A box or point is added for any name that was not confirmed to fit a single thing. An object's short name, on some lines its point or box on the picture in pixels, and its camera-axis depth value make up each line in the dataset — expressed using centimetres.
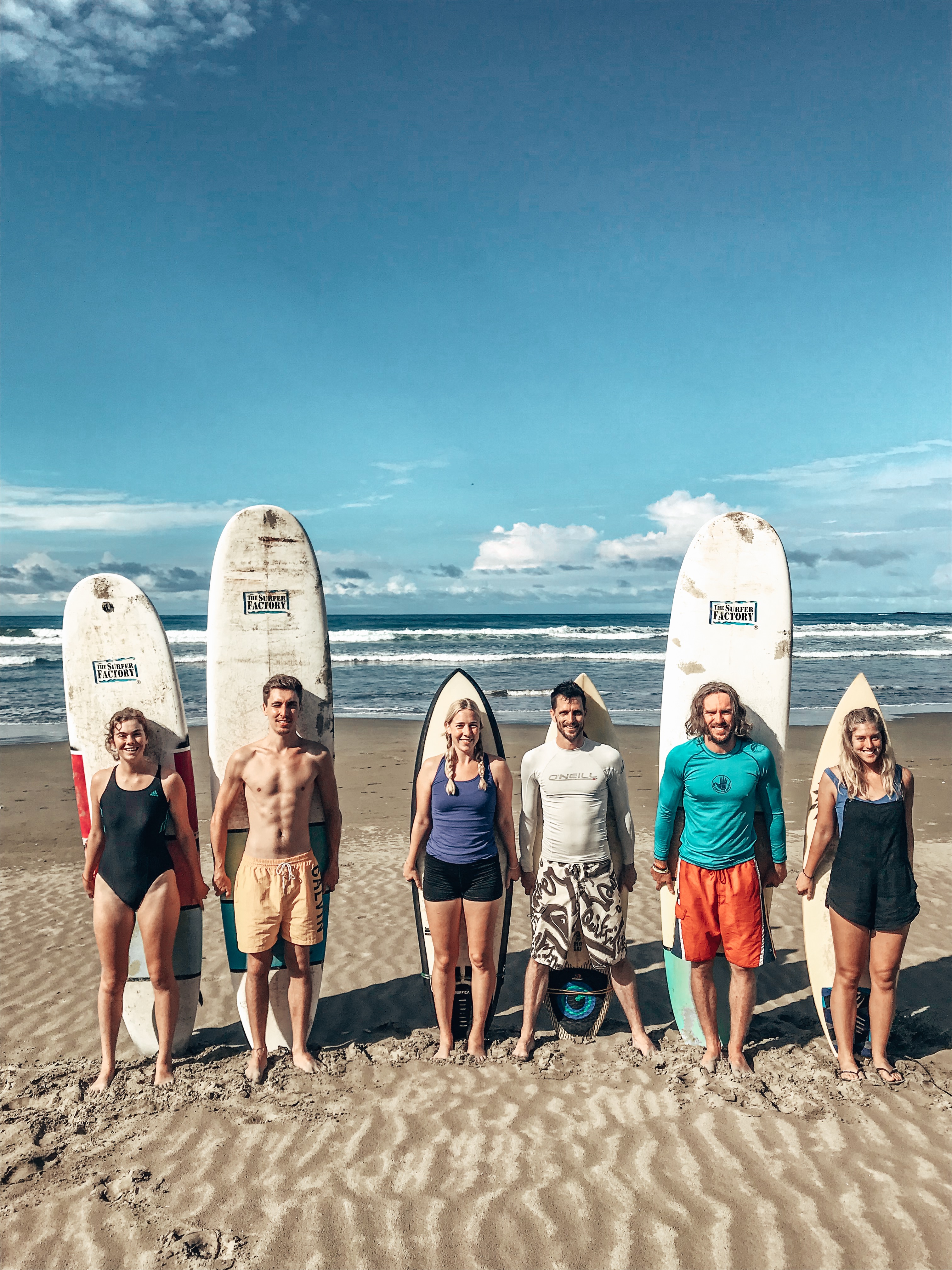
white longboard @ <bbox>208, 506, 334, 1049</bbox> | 400
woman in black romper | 306
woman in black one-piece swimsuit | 322
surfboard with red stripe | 388
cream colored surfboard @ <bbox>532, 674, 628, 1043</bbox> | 360
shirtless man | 330
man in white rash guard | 331
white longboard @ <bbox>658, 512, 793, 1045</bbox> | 395
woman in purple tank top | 331
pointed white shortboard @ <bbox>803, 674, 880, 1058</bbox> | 356
